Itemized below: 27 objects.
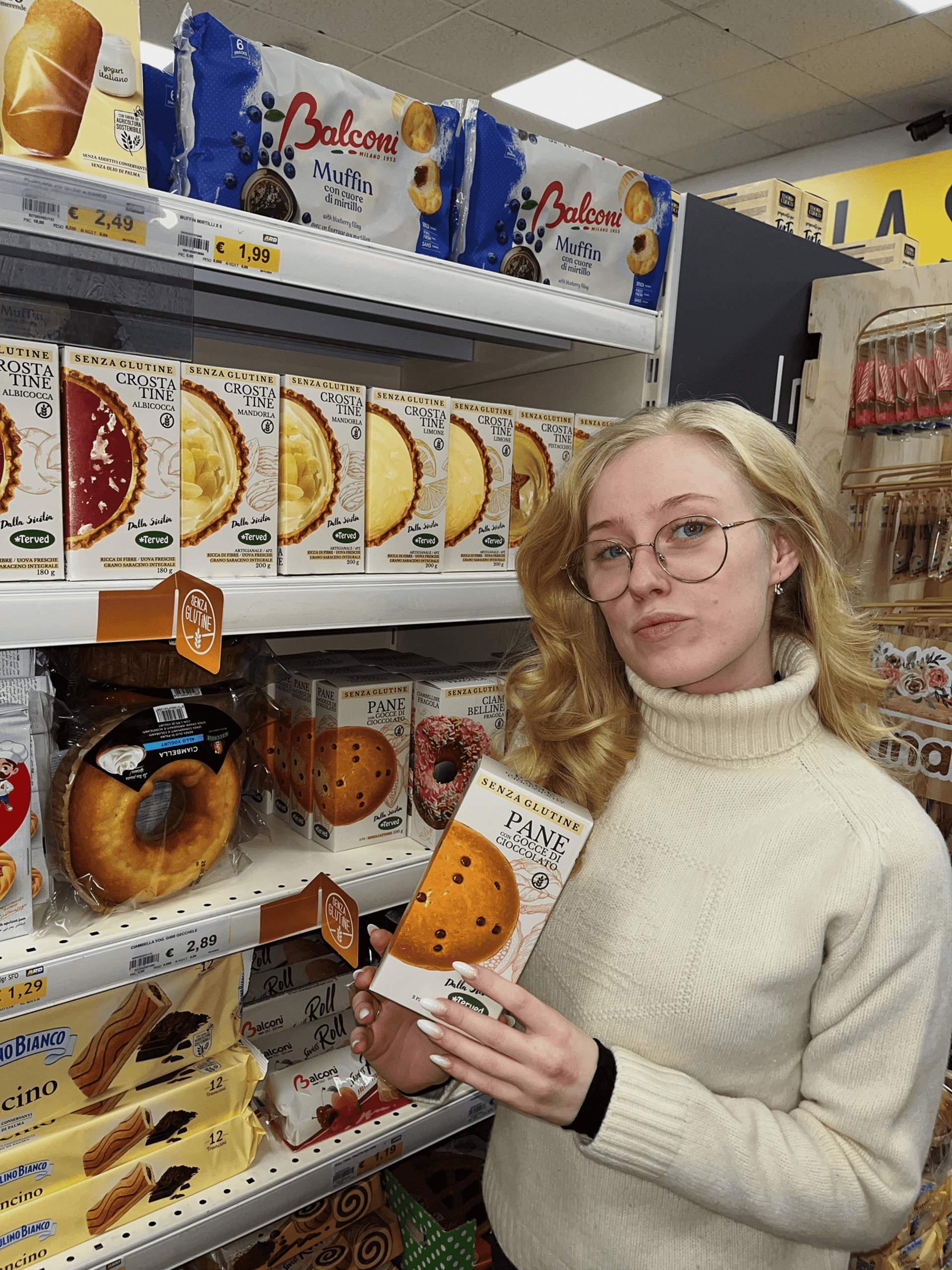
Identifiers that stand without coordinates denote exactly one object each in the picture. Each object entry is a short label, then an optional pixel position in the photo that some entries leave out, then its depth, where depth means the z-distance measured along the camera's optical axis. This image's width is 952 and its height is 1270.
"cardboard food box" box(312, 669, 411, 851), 1.53
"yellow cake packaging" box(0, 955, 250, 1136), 1.24
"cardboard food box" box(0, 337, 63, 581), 1.07
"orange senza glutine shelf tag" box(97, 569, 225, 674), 1.12
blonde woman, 0.95
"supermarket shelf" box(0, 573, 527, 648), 1.08
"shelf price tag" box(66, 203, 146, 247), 1.05
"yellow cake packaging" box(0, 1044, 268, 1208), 1.25
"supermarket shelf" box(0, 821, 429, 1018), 1.16
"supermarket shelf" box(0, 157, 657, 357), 1.04
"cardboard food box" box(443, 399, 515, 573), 1.54
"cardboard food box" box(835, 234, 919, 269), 2.60
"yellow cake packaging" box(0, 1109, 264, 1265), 1.25
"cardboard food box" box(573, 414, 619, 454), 1.70
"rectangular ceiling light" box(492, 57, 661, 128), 5.42
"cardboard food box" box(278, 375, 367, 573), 1.33
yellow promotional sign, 5.55
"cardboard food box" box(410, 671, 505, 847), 1.59
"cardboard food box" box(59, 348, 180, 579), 1.12
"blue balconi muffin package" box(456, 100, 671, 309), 1.48
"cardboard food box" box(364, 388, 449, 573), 1.42
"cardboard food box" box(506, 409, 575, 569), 1.64
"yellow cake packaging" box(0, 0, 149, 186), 1.03
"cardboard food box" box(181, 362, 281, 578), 1.23
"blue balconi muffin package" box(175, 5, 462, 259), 1.20
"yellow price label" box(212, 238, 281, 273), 1.17
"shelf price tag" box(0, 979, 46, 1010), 1.11
